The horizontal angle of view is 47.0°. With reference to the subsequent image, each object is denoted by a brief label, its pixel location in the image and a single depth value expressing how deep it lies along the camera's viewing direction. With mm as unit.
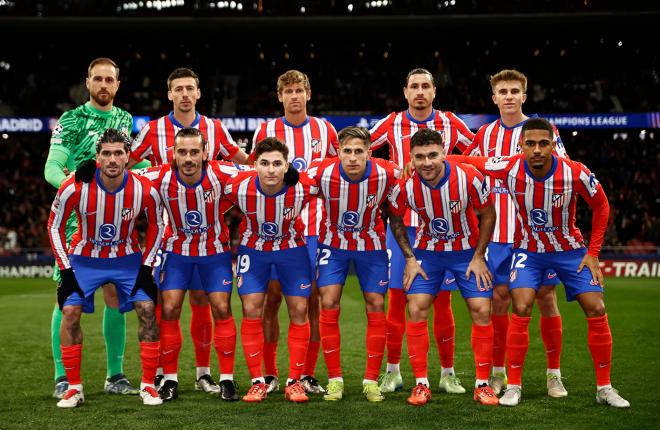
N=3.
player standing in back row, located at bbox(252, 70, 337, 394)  5469
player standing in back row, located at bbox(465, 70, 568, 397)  5301
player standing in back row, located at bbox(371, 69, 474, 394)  5461
